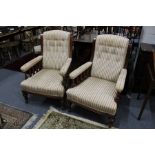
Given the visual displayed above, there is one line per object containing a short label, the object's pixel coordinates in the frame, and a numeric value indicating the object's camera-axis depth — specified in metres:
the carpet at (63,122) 2.06
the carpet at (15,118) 2.10
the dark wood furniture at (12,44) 3.56
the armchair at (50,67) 2.17
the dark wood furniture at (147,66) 1.99
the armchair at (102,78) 1.88
